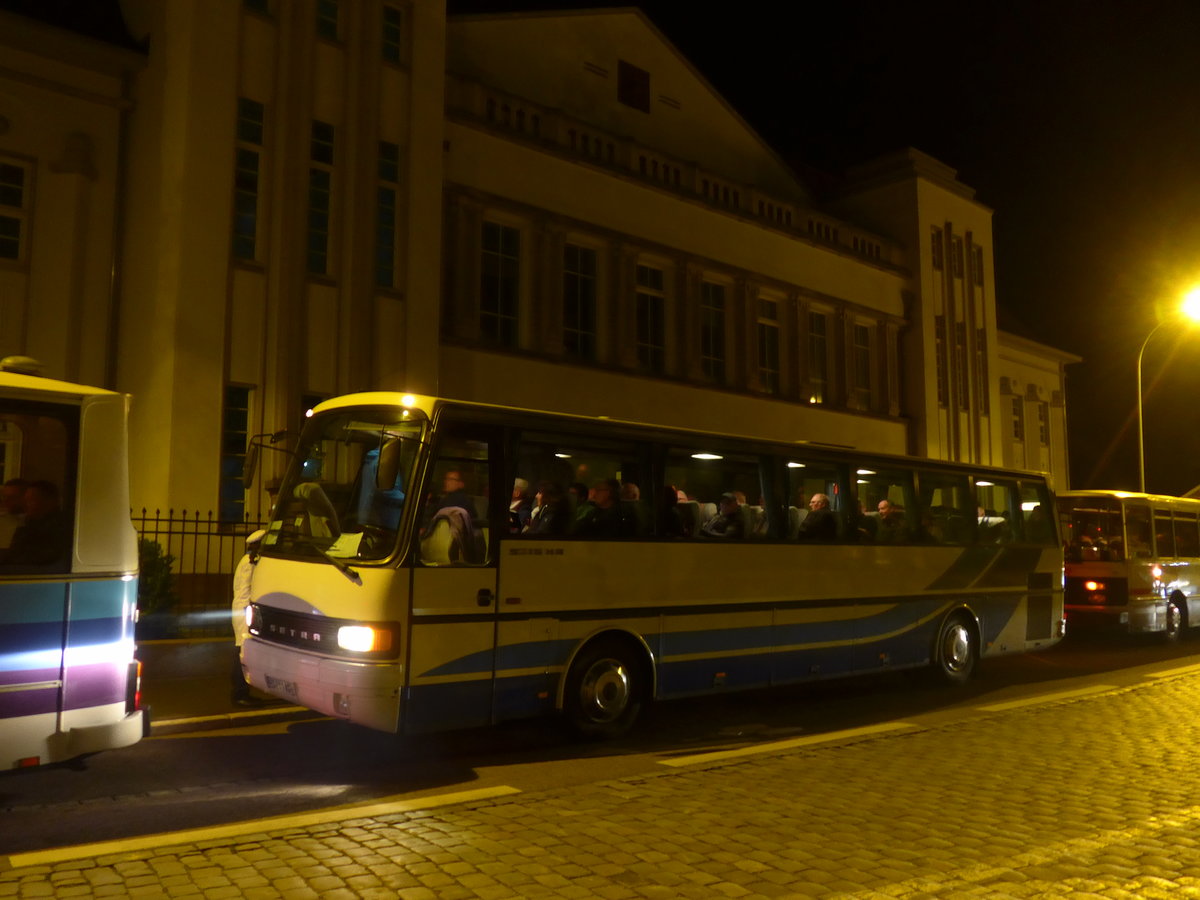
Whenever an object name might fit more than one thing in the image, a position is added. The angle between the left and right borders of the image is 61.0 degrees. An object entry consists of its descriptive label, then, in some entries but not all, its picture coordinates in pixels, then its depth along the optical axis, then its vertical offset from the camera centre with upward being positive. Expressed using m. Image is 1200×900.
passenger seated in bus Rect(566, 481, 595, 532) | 8.82 +0.36
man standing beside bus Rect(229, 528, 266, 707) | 8.94 -0.60
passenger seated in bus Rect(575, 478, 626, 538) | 8.93 +0.26
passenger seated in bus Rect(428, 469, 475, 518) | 7.78 +0.38
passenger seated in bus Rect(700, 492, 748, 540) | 10.09 +0.24
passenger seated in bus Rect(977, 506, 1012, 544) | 13.63 +0.27
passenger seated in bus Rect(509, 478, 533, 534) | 8.33 +0.30
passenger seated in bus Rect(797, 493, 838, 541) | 11.05 +0.26
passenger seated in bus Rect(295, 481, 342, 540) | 7.42 +0.22
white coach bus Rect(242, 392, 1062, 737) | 7.54 -0.20
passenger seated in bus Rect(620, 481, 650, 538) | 9.28 +0.31
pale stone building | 16.19 +6.07
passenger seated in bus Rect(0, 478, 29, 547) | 5.86 +0.19
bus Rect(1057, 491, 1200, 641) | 17.80 -0.26
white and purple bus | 5.78 -0.20
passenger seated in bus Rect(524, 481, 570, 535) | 8.52 +0.27
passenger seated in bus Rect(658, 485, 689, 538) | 9.59 +0.28
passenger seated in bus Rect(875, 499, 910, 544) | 12.04 +0.26
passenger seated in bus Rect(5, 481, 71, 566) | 5.88 +0.05
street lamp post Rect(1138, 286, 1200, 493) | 23.62 +5.68
